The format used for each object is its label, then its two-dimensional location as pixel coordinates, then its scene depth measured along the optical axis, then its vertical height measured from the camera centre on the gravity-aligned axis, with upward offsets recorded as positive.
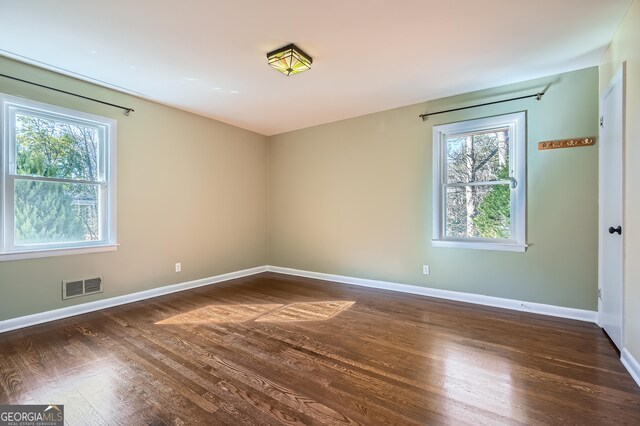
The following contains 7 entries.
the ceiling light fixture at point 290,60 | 2.60 +1.41
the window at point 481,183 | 3.32 +0.34
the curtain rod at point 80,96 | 2.79 +1.25
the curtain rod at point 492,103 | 3.19 +1.29
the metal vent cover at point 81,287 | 3.09 -0.86
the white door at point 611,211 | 2.29 +0.00
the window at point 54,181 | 2.77 +0.30
